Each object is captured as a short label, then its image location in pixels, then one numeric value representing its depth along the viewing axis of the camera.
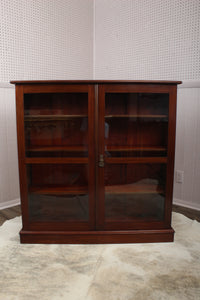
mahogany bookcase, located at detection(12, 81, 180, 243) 1.67
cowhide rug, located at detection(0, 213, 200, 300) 1.25
